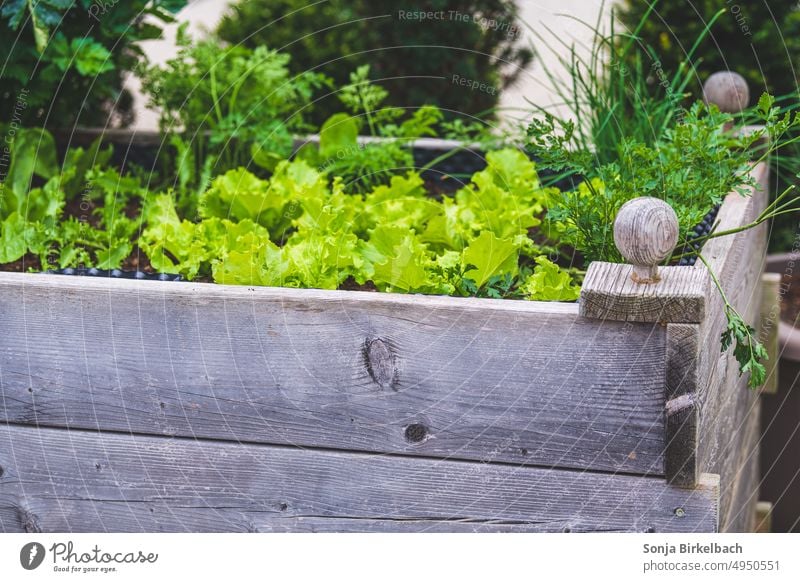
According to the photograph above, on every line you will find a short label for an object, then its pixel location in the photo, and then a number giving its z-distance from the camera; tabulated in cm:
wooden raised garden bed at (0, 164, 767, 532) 137
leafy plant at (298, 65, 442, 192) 229
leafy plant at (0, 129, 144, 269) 200
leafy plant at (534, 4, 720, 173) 217
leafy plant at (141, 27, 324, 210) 246
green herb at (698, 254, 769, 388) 133
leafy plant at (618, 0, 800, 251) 335
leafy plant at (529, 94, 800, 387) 152
